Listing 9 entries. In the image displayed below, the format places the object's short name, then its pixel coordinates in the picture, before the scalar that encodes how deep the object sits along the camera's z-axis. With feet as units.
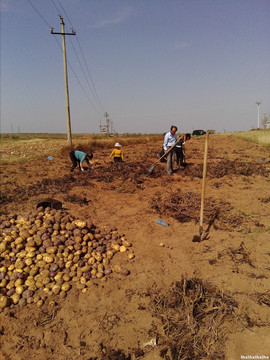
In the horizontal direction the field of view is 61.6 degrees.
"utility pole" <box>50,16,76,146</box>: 50.06
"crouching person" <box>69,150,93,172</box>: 28.54
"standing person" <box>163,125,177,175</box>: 25.83
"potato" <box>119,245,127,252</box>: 13.14
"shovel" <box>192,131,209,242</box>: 13.58
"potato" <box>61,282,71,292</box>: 10.51
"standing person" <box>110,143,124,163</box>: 31.04
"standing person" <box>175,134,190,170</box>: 28.23
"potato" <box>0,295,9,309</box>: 9.57
